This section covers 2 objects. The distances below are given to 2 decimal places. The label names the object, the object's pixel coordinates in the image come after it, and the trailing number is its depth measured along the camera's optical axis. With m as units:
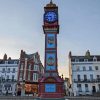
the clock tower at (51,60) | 23.59
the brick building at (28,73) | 36.19
